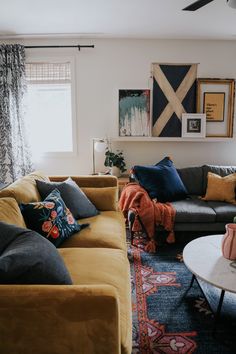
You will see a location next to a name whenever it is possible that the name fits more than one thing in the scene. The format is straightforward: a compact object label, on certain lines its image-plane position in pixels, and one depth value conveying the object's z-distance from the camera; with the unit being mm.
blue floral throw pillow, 1923
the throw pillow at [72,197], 2416
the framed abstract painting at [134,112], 3840
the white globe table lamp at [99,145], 3672
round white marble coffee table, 1672
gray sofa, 2943
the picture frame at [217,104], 3857
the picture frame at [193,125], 3857
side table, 3659
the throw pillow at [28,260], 1144
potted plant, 3732
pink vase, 1898
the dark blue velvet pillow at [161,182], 3164
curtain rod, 3740
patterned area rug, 1684
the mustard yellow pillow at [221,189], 3236
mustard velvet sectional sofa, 1050
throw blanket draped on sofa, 2906
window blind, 3828
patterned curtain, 3664
